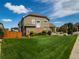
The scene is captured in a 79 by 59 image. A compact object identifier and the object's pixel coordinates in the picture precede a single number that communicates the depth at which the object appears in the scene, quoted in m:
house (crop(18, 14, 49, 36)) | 15.60
